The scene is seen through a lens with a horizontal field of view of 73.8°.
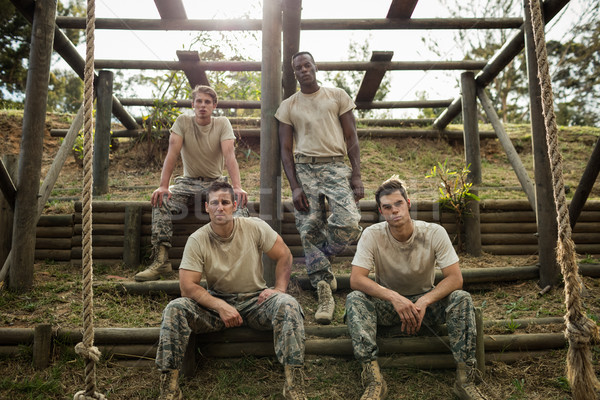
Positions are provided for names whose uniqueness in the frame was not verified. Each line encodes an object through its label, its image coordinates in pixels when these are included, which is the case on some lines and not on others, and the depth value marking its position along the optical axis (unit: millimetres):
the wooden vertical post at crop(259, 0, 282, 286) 3998
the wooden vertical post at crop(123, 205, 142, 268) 4492
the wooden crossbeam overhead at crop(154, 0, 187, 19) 4984
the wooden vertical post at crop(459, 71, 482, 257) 6285
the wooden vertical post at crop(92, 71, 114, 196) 6262
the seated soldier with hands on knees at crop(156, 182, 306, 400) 2496
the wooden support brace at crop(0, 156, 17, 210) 3744
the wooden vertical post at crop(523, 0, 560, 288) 4059
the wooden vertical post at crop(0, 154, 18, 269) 3996
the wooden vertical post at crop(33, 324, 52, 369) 2848
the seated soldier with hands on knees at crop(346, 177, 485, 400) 2582
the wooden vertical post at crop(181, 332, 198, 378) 2693
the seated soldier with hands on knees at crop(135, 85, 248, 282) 4188
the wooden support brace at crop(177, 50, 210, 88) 5561
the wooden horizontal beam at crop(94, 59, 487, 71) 5824
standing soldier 3674
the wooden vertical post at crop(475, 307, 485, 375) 2723
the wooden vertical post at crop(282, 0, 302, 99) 4531
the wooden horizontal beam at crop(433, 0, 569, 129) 4098
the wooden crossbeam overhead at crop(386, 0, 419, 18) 4957
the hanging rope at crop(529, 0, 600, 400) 1598
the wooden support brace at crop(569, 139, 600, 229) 3869
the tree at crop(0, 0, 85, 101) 16484
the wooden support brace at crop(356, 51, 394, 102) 5609
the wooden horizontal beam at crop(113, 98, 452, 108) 7316
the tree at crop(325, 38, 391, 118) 15844
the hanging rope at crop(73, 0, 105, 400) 1650
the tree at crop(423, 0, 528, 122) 14555
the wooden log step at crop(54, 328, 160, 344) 2953
